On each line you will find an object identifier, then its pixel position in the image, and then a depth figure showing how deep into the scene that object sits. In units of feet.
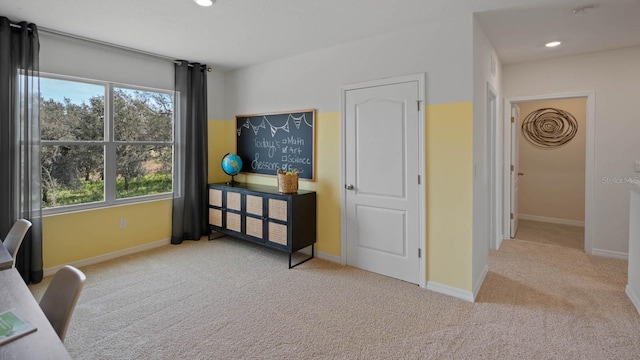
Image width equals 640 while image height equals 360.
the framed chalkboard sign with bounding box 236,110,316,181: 12.85
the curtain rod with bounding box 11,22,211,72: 10.41
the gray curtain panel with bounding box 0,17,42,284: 9.61
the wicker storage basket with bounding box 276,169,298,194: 12.03
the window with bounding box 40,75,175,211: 11.16
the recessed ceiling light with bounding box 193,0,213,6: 8.31
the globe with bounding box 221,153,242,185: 14.64
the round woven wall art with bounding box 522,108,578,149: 17.60
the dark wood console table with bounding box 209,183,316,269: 11.78
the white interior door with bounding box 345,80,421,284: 10.19
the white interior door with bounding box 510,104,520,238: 15.02
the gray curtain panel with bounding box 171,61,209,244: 14.15
